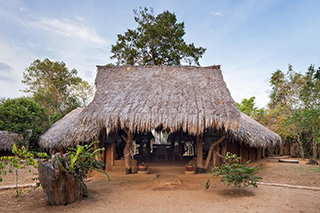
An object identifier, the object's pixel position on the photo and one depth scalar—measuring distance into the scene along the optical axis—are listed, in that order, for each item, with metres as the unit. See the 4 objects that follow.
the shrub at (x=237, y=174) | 4.46
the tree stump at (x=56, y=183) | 3.58
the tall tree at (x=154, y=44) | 13.73
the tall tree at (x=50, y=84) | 17.67
